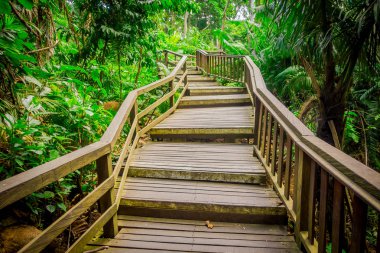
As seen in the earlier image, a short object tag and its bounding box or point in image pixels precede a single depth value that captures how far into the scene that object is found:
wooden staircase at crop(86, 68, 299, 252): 2.49
